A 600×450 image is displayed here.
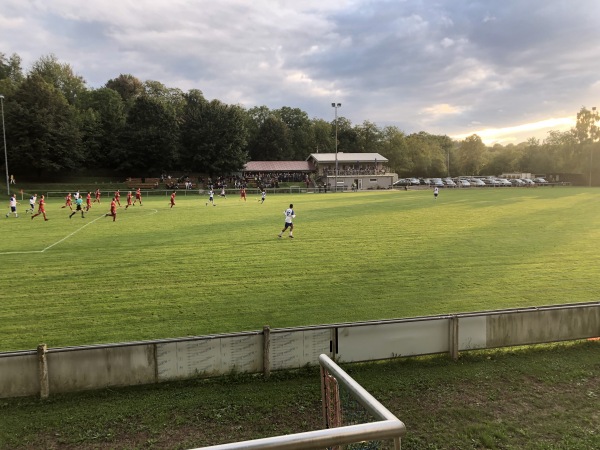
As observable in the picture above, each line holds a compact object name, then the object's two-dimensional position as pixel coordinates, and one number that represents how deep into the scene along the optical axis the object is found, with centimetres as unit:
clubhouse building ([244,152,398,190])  7781
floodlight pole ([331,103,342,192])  6609
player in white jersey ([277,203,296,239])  1994
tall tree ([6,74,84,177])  5919
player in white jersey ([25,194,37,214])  3018
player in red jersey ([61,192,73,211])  3522
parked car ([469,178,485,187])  7775
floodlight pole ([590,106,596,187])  8409
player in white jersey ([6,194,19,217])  2870
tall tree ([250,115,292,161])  9250
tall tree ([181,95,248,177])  7181
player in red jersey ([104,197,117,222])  2656
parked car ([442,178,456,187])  7731
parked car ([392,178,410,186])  8032
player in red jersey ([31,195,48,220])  2761
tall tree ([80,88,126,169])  6912
